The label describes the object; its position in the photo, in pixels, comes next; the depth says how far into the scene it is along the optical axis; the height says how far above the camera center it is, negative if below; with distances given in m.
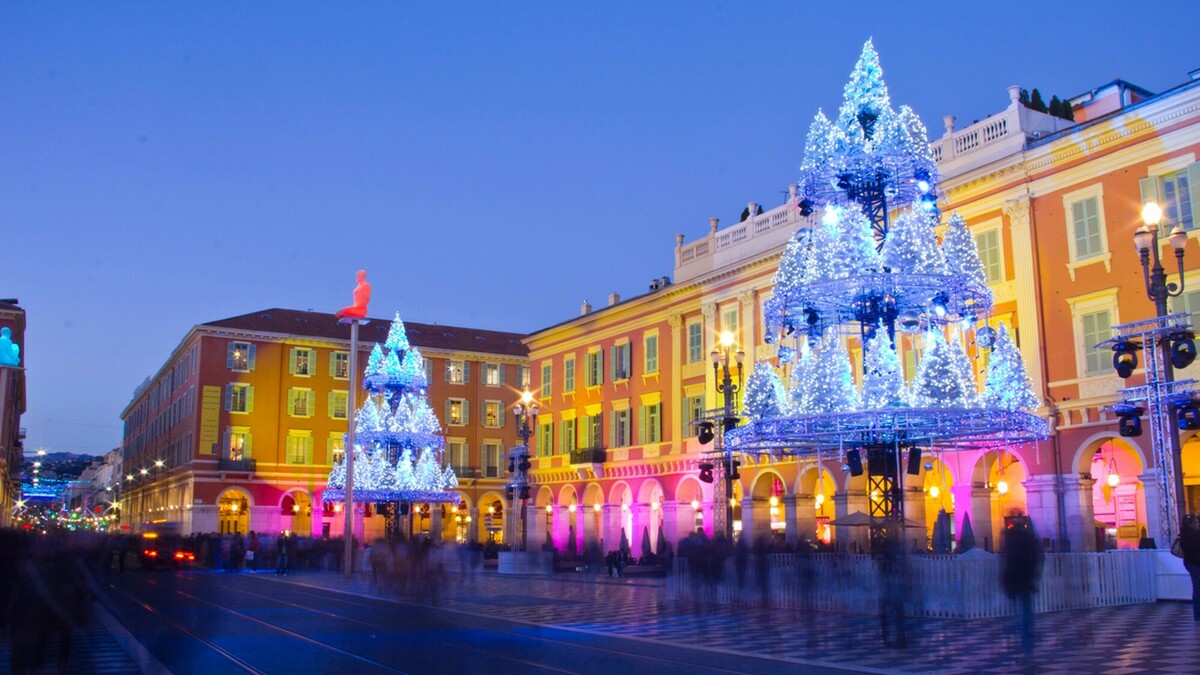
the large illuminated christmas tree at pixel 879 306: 18.86 +3.75
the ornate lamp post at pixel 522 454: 36.94 +2.07
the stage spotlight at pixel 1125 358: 18.83 +2.58
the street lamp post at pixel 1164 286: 18.39 +3.74
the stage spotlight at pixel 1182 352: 18.44 +2.62
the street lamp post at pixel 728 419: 28.33 +2.38
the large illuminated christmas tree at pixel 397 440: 41.38 +2.83
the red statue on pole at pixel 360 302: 41.34 +8.20
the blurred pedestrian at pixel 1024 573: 11.23 -0.68
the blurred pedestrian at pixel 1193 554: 16.42 -0.74
